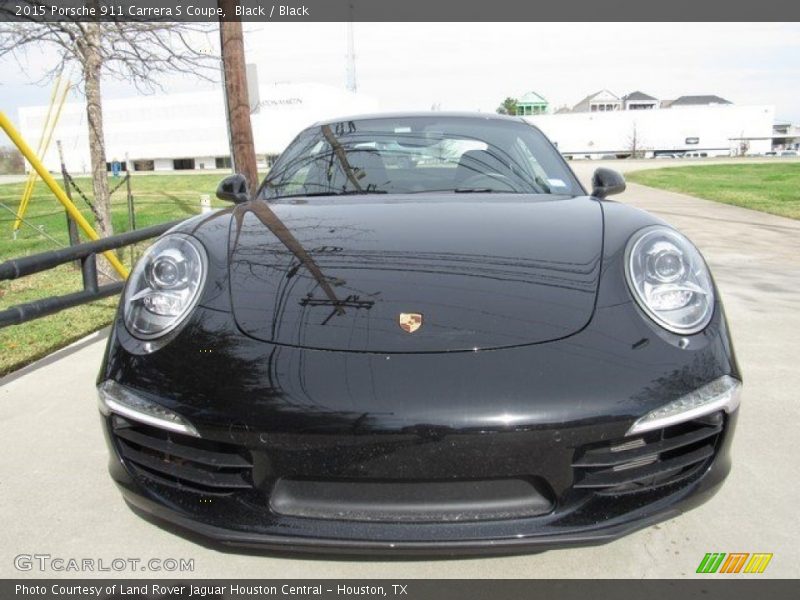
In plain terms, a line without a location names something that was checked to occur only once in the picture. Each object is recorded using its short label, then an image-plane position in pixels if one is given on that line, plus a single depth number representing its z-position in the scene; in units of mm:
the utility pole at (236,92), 7727
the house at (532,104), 112000
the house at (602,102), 113750
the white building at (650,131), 80688
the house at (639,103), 110688
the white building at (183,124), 69875
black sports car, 1678
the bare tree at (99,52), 6863
